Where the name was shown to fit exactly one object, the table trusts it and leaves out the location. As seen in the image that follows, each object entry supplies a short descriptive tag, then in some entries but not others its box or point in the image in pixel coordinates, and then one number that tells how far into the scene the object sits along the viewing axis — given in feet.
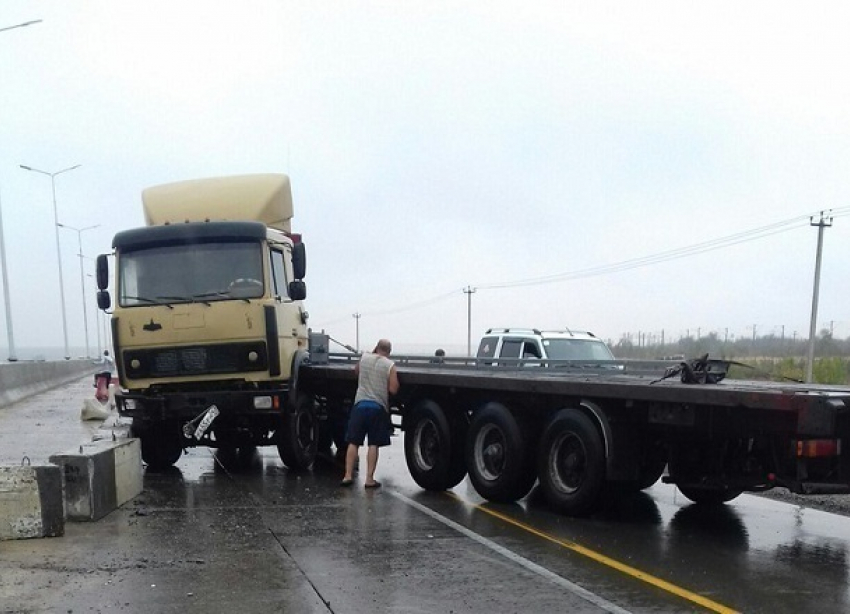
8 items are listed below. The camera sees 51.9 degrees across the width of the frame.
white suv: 52.19
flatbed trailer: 21.98
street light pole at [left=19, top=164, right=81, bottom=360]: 200.23
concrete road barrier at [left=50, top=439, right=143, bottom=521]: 26.86
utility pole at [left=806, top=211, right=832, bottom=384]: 110.86
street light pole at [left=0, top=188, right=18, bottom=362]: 119.34
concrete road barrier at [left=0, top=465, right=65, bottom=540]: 24.00
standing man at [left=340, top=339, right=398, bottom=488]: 34.42
